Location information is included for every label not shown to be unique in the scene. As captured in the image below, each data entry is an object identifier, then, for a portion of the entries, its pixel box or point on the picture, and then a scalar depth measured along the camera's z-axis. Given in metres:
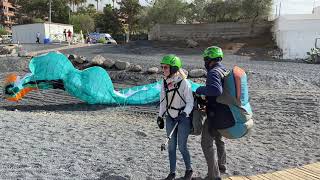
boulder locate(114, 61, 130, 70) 16.19
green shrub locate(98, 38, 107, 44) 41.53
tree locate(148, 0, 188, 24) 34.19
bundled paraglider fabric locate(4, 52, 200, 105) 11.62
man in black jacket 4.49
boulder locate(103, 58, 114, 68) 16.64
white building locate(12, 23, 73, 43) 41.16
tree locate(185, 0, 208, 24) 33.72
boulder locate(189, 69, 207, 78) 14.05
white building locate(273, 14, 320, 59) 23.28
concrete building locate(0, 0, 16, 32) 100.81
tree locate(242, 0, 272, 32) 29.45
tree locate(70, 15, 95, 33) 63.88
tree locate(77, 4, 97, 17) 77.94
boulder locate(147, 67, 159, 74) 15.08
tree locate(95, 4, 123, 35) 61.72
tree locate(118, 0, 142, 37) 59.46
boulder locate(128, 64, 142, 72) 15.53
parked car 42.13
